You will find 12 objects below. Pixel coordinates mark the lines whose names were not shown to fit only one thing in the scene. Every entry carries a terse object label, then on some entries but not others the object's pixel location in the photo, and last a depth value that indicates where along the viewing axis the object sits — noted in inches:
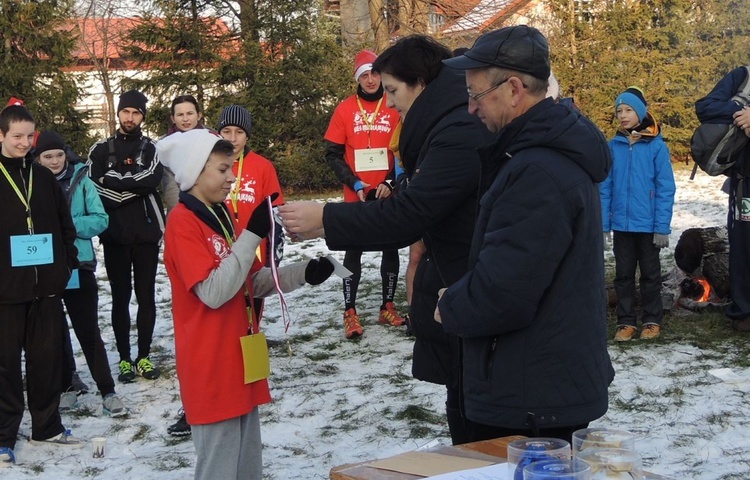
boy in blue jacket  273.1
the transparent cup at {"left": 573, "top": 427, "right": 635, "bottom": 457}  80.9
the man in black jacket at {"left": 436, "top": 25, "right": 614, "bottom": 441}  98.7
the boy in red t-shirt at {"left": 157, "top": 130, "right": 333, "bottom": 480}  138.9
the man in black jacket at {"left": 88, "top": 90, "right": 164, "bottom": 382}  249.1
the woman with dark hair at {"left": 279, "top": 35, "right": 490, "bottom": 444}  123.0
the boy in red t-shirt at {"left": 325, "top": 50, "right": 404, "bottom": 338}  293.4
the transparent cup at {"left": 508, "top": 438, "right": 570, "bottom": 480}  77.9
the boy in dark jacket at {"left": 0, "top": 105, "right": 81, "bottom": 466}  200.2
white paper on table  84.5
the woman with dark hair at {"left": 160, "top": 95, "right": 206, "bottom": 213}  249.4
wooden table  87.8
